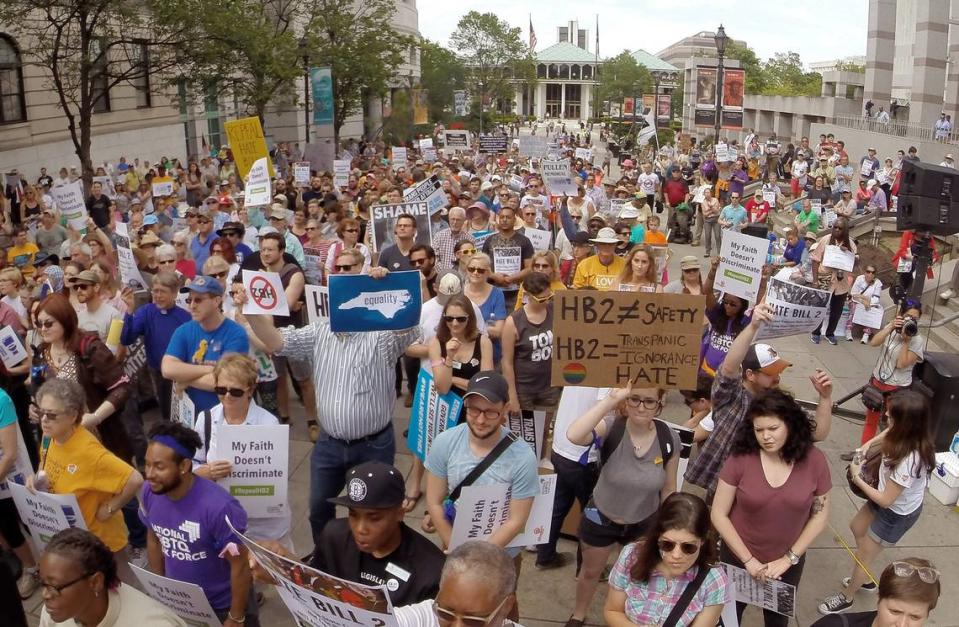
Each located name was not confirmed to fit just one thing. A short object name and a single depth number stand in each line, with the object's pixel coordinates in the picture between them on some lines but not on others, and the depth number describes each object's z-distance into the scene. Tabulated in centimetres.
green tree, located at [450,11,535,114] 7706
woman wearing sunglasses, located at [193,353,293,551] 423
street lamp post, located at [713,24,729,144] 2267
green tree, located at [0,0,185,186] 1714
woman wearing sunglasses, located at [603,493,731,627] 337
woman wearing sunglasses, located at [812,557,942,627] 312
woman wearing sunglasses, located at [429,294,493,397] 529
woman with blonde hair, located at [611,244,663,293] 727
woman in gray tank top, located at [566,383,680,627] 433
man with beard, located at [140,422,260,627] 362
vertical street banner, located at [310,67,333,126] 2409
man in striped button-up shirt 480
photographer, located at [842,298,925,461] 724
